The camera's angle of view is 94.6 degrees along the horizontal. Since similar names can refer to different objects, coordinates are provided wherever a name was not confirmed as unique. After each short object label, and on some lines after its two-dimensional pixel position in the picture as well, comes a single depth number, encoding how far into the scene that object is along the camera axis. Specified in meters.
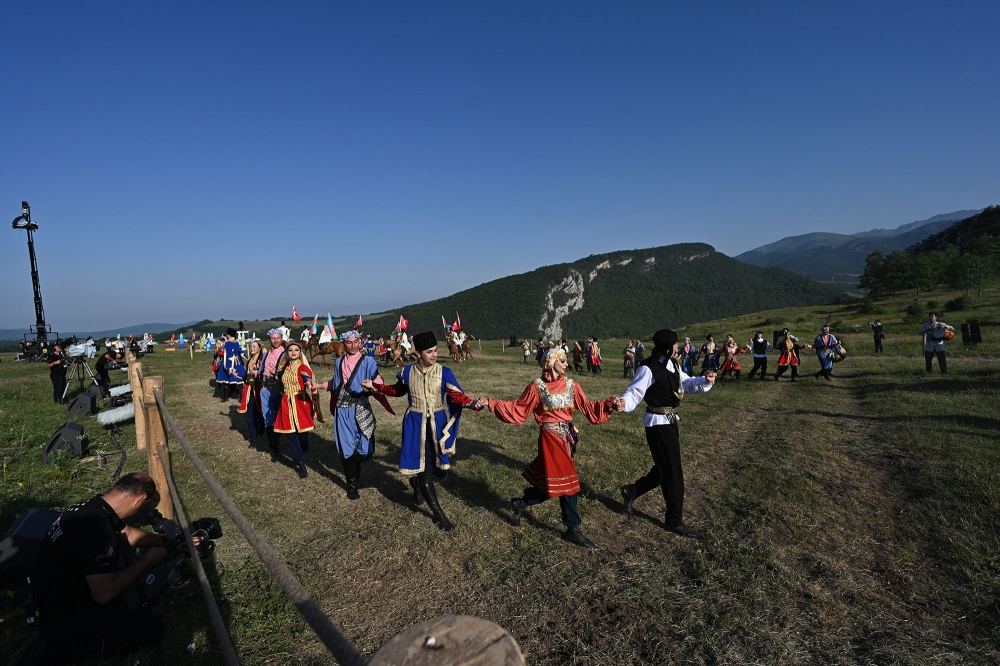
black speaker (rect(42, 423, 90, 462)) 7.47
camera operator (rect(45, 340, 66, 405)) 12.38
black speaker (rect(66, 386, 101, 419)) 10.77
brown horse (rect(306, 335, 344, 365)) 23.21
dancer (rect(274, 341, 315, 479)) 7.19
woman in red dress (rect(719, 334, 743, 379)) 16.58
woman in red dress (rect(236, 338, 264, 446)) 8.76
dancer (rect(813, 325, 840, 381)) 15.02
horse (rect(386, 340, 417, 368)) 21.89
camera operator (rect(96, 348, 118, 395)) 12.83
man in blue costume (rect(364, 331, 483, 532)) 5.39
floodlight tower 22.86
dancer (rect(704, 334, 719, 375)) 16.88
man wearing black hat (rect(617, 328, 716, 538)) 5.04
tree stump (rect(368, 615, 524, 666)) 1.11
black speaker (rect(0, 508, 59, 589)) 3.50
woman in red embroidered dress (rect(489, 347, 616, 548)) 4.78
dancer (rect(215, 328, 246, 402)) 12.77
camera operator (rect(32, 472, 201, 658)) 2.85
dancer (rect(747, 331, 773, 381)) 16.16
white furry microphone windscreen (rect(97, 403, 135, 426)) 9.47
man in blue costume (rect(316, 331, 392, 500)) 6.40
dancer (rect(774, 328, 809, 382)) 15.49
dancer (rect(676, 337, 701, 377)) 18.31
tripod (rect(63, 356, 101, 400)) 14.37
